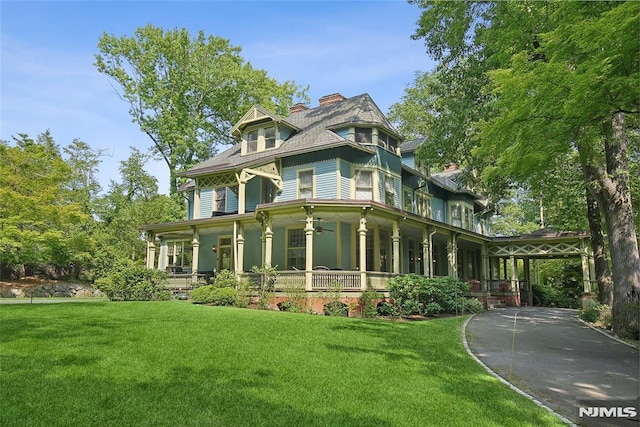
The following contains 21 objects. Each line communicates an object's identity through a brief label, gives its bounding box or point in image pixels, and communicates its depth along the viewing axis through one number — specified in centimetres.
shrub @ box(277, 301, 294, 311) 1500
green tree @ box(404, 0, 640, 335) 674
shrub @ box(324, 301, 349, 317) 1448
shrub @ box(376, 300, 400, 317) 1507
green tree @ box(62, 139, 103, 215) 3965
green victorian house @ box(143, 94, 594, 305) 1705
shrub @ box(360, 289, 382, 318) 1456
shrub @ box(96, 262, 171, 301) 1684
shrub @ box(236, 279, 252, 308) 1591
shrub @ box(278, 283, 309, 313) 1494
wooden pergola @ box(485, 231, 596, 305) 2330
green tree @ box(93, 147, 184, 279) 3030
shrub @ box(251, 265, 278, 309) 1571
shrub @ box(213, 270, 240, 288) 1681
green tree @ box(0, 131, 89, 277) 2334
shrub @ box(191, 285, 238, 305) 1595
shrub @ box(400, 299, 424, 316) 1508
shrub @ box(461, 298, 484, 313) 1761
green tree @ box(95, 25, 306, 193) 3344
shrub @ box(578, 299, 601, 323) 1476
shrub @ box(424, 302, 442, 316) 1531
